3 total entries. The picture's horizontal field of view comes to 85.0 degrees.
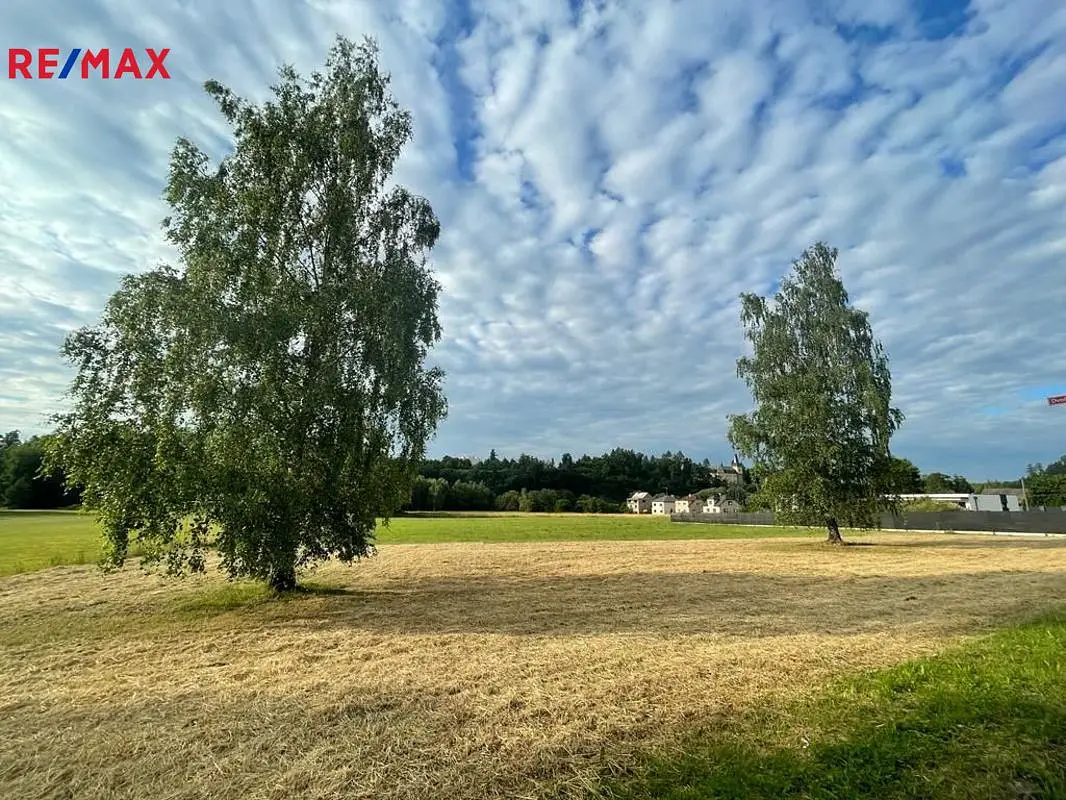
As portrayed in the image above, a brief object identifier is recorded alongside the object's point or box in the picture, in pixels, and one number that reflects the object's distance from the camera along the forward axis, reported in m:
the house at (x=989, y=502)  50.31
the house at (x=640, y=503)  115.62
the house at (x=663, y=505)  114.75
